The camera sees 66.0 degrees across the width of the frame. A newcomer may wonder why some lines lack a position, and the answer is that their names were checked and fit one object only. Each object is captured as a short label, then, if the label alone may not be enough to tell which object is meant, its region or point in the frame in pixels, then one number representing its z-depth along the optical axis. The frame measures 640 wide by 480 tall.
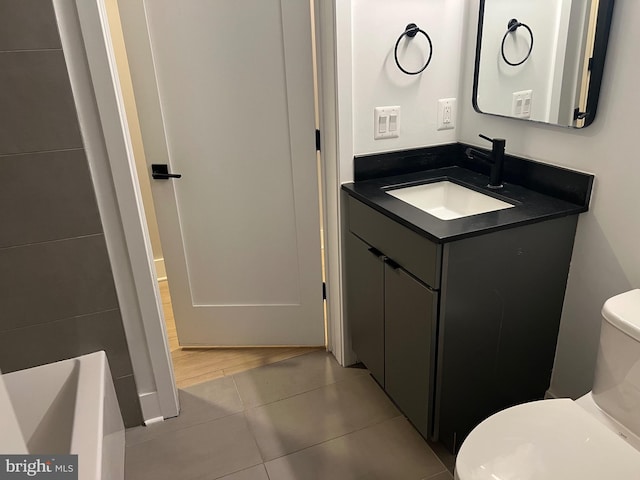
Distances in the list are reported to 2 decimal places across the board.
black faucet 1.79
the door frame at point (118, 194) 1.47
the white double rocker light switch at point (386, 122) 1.94
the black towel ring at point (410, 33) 1.86
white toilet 1.21
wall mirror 1.50
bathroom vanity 1.51
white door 1.86
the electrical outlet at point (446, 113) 2.04
